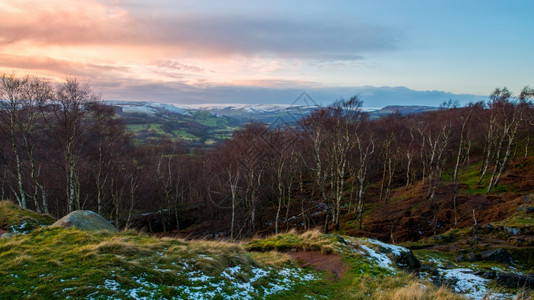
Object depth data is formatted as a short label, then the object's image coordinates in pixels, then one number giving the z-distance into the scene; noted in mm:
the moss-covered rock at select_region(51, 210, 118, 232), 12448
